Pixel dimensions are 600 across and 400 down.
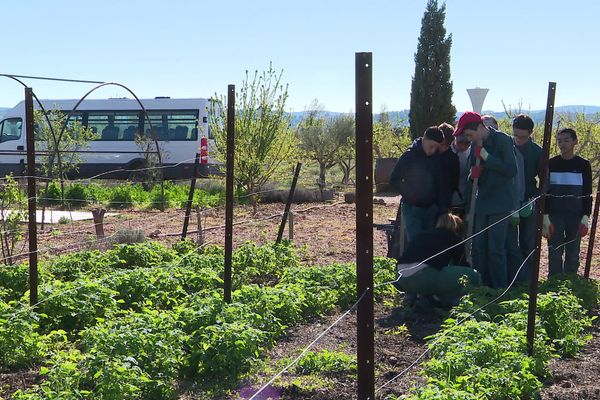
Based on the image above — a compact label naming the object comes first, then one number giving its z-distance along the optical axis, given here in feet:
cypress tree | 77.51
